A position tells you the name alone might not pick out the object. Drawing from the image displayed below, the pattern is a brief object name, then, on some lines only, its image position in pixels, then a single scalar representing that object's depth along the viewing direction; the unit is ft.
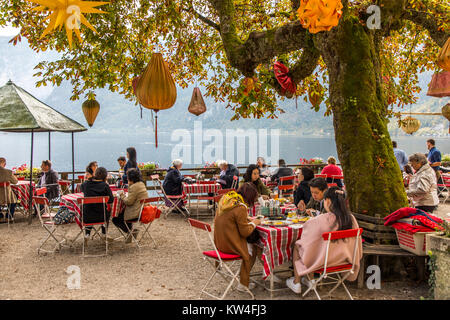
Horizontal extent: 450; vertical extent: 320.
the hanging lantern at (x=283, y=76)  20.83
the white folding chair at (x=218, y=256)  13.45
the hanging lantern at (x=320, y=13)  10.87
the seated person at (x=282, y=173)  31.73
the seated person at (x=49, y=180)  29.27
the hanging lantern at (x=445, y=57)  14.77
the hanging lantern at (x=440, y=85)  20.20
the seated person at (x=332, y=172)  29.58
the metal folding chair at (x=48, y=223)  20.39
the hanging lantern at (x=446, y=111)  23.92
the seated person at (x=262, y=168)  34.31
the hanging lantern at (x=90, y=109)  21.52
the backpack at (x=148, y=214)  21.06
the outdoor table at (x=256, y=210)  17.51
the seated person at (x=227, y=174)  30.76
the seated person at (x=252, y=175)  20.02
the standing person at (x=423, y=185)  19.08
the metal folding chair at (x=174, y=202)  29.68
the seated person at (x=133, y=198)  20.94
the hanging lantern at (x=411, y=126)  34.35
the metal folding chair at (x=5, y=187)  27.32
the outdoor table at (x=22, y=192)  28.68
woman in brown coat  13.71
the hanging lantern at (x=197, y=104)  25.34
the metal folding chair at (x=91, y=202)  19.31
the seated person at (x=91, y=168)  26.28
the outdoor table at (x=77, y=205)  20.06
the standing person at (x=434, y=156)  33.47
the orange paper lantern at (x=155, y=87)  14.94
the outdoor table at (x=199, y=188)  29.09
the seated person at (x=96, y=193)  20.04
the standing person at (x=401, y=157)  33.19
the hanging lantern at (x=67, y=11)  8.28
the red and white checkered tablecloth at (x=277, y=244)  13.61
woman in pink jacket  12.67
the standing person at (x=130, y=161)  30.45
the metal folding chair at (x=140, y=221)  20.88
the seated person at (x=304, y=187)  19.51
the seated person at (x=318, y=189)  15.90
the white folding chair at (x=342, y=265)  12.16
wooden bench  14.16
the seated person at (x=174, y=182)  29.58
